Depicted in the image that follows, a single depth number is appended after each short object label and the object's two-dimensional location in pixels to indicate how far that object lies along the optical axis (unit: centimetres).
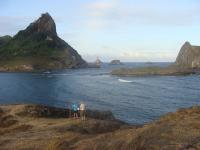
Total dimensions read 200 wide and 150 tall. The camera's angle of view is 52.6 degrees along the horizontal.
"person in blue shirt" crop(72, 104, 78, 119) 2463
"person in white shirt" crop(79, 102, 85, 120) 2307
